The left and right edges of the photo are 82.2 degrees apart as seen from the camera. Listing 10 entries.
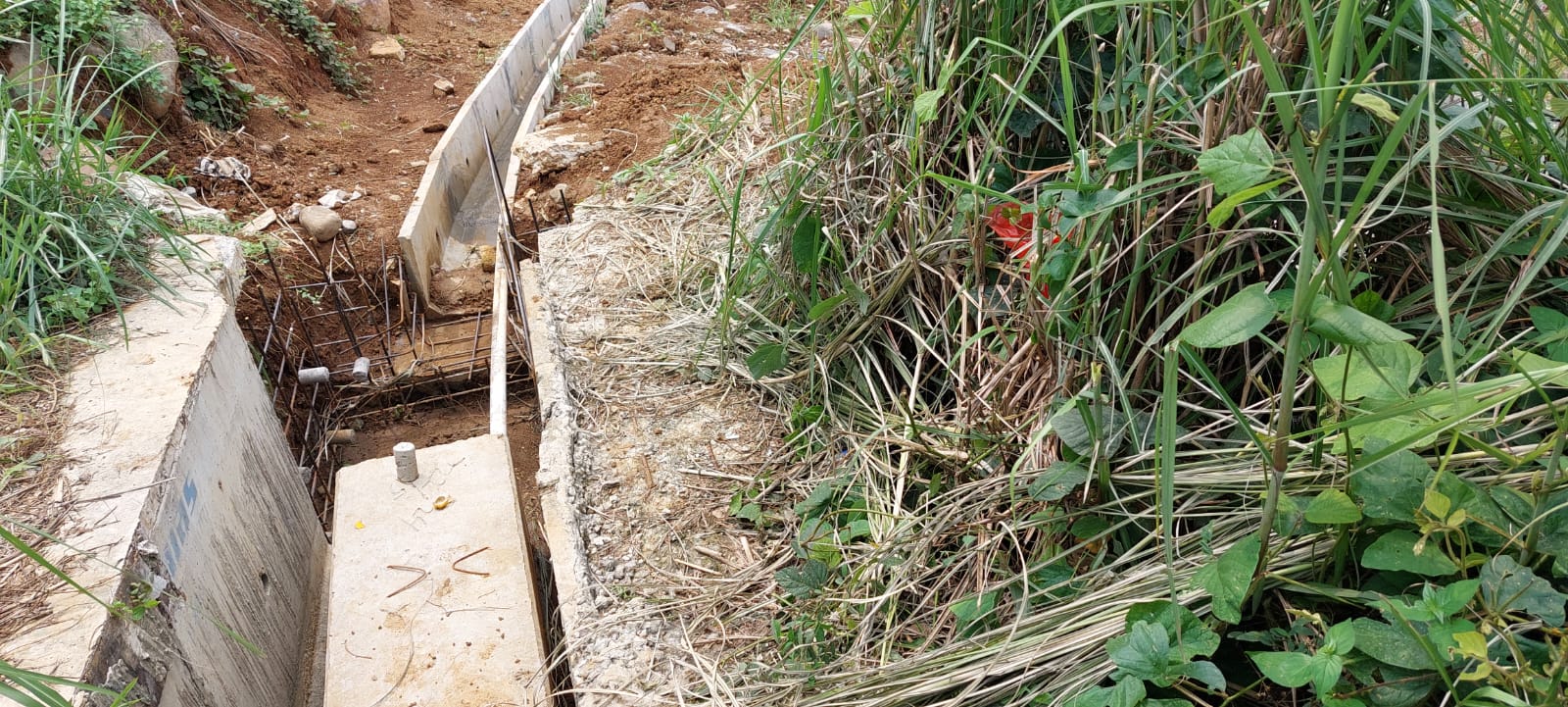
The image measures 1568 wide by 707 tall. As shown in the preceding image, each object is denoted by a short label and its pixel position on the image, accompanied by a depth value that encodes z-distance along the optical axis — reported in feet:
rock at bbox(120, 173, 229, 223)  12.01
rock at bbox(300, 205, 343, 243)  20.22
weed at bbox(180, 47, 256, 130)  21.88
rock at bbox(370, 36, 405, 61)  29.76
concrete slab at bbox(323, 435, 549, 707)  9.02
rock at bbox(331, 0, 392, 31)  29.01
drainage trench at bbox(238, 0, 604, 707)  16.60
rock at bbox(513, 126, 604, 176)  17.94
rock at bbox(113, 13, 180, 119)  19.66
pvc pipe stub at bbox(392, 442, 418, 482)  11.34
